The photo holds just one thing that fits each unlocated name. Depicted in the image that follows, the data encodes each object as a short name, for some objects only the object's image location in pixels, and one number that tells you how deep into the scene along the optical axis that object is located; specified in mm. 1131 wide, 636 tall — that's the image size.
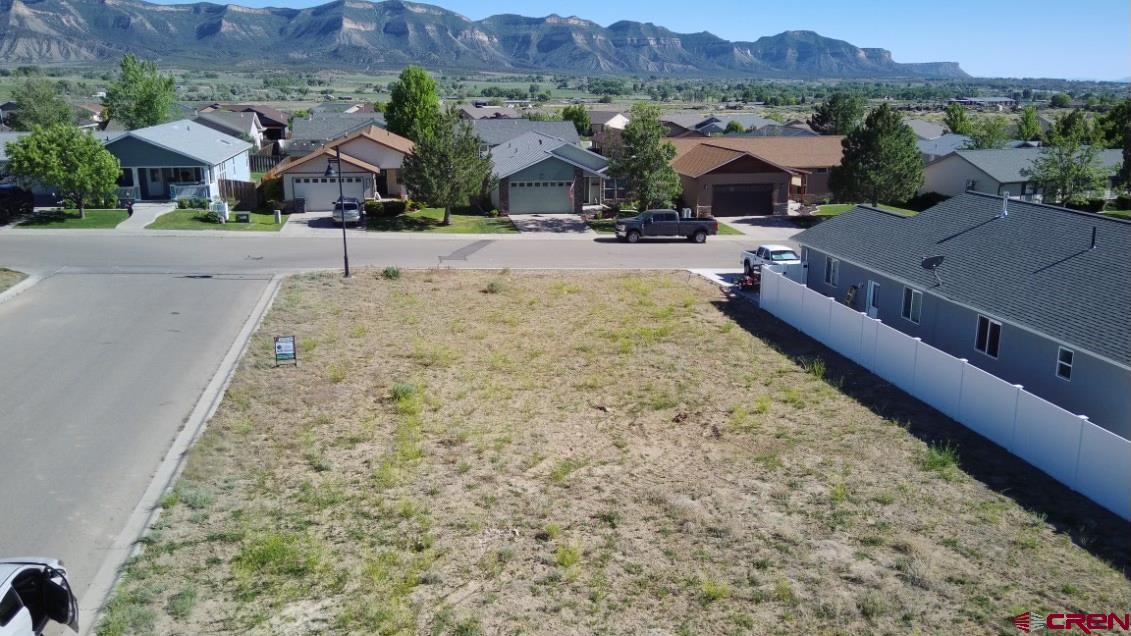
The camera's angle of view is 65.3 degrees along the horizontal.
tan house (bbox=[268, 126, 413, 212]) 53281
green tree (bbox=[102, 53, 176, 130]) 80125
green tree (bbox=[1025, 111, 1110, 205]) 49500
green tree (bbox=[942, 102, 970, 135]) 91438
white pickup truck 36688
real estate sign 24391
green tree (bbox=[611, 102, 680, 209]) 49625
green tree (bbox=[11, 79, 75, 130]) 75812
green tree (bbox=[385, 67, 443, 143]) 73688
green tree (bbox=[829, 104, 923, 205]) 48625
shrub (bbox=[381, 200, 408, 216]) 51375
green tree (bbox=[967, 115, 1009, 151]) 70562
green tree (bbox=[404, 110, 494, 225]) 47375
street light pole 51072
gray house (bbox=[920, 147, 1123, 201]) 54250
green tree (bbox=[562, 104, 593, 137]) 112812
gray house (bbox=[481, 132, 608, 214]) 54062
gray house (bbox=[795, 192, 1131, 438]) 19672
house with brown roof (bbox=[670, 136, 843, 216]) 54312
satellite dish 26188
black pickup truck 46219
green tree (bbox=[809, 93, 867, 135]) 93375
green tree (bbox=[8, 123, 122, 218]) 45312
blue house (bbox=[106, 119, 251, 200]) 53062
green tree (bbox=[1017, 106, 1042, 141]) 89625
